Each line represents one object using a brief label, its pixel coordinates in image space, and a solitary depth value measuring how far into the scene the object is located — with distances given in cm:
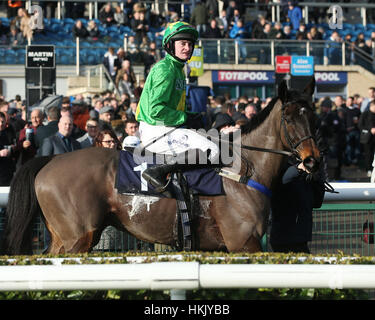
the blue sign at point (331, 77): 2247
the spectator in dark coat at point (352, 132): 1686
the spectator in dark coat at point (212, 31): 2220
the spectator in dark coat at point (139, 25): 2128
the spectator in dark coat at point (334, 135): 1598
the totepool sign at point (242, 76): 2197
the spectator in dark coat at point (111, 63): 1816
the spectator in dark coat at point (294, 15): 2550
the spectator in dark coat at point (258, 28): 2288
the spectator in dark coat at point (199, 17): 2242
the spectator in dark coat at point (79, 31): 2150
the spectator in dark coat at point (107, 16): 2308
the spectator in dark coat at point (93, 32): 2170
